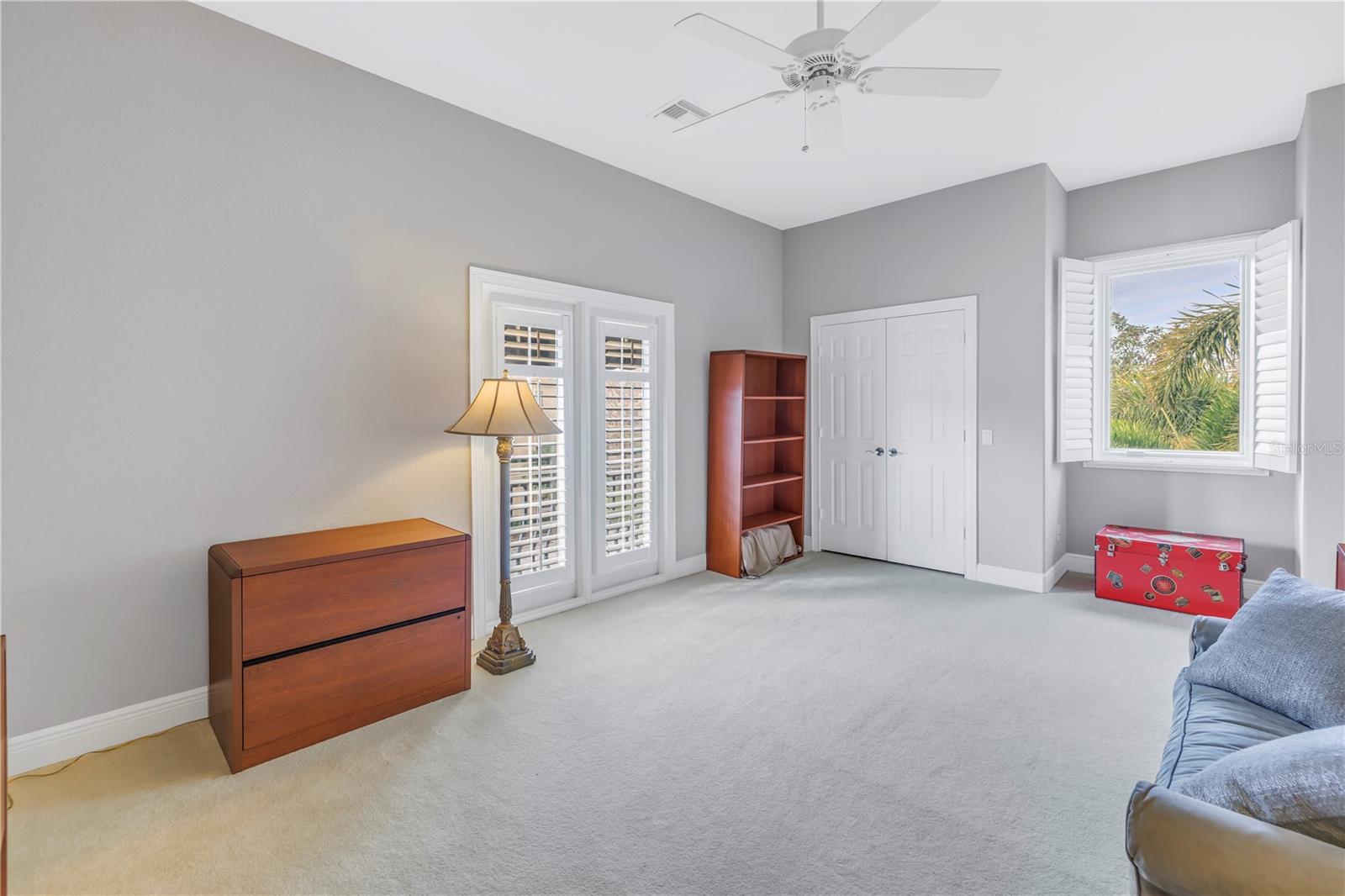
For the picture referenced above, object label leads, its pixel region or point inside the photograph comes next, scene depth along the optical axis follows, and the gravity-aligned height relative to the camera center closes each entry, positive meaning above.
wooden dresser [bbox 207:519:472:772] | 2.17 -0.73
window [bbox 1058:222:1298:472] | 3.88 +0.58
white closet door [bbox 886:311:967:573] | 4.55 +0.02
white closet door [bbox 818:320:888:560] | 5.00 +0.04
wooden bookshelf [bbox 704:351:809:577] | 4.58 -0.03
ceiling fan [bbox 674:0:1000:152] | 1.91 +1.33
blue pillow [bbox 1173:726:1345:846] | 1.02 -0.61
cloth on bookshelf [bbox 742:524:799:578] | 4.69 -0.83
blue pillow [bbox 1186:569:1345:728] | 1.61 -0.60
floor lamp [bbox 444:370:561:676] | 2.86 +0.08
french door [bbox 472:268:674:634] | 3.45 -0.02
